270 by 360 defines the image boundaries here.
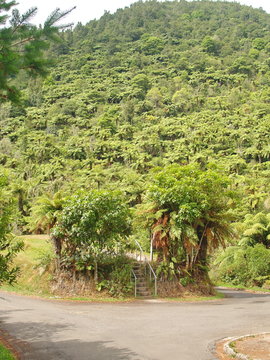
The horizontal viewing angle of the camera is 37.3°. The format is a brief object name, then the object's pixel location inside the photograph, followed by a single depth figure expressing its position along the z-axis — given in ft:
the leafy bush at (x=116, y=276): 52.60
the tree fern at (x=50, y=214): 53.83
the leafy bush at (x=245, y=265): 78.23
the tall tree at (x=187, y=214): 53.93
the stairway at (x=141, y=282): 54.75
